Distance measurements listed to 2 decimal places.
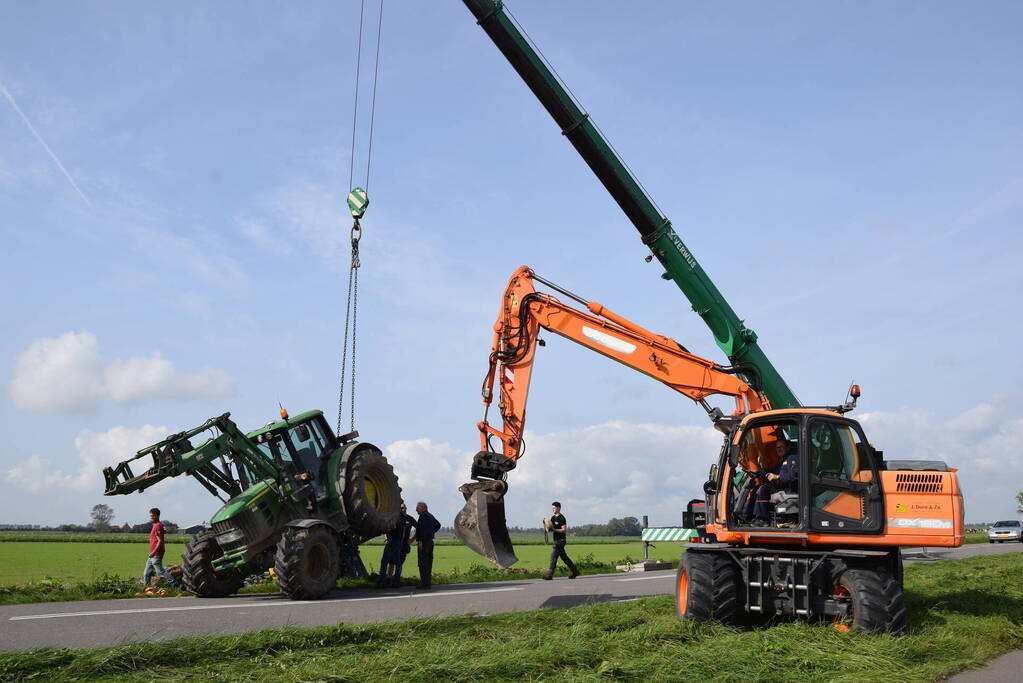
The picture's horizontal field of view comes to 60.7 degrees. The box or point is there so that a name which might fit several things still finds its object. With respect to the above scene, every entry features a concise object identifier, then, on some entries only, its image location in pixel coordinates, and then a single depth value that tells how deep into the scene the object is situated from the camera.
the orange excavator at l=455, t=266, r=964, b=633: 9.62
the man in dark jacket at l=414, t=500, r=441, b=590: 17.98
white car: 47.87
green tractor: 14.25
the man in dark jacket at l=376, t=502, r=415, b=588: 17.92
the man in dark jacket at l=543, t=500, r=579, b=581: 20.42
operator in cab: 10.34
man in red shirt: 16.19
